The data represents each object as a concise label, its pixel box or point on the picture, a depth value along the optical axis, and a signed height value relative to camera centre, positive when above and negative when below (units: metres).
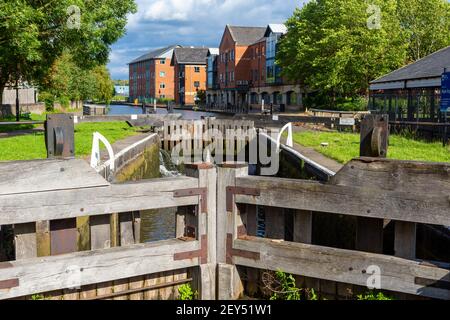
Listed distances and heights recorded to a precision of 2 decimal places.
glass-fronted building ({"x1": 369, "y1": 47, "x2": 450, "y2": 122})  22.12 +0.92
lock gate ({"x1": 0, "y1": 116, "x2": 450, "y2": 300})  4.93 -1.31
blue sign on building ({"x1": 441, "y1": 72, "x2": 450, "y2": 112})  16.19 +0.54
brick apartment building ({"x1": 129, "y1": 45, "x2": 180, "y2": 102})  125.88 +8.70
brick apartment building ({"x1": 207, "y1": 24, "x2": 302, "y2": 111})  66.88 +5.86
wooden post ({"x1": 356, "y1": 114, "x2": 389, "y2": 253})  5.17 -0.44
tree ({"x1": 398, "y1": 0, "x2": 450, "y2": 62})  53.81 +9.52
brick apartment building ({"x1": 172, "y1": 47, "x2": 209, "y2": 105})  110.12 +7.90
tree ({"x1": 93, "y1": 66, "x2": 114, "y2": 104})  66.88 +3.35
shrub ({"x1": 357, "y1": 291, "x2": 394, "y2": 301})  5.19 -1.95
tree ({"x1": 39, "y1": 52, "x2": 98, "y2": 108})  37.38 +2.37
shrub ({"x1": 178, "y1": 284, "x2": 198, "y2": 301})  5.85 -2.15
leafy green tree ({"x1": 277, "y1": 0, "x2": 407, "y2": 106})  42.56 +5.40
